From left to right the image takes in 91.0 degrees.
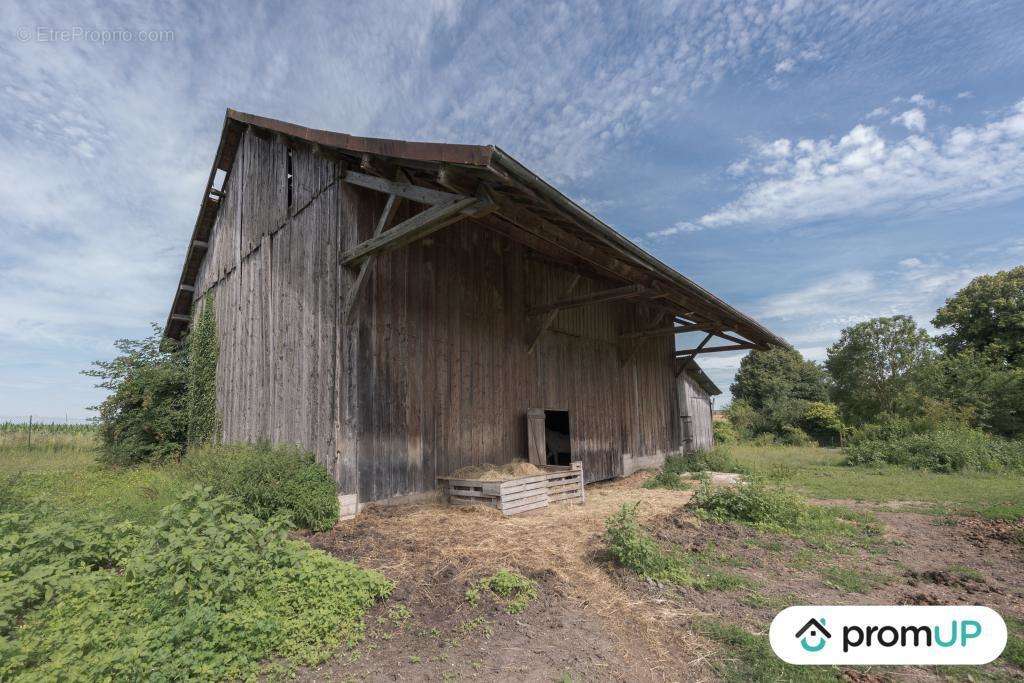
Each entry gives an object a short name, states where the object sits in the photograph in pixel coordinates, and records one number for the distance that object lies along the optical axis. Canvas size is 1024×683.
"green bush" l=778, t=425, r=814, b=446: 29.56
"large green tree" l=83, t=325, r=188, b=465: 12.45
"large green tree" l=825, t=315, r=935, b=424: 28.50
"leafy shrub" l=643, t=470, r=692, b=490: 11.42
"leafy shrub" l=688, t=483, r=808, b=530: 6.89
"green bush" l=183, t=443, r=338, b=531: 6.36
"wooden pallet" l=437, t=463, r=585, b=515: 7.56
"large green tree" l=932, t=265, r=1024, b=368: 22.59
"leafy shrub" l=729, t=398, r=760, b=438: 33.28
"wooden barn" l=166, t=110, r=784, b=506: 6.91
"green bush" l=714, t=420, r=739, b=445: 27.69
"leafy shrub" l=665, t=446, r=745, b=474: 14.60
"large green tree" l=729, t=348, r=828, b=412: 36.81
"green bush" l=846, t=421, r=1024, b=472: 14.02
